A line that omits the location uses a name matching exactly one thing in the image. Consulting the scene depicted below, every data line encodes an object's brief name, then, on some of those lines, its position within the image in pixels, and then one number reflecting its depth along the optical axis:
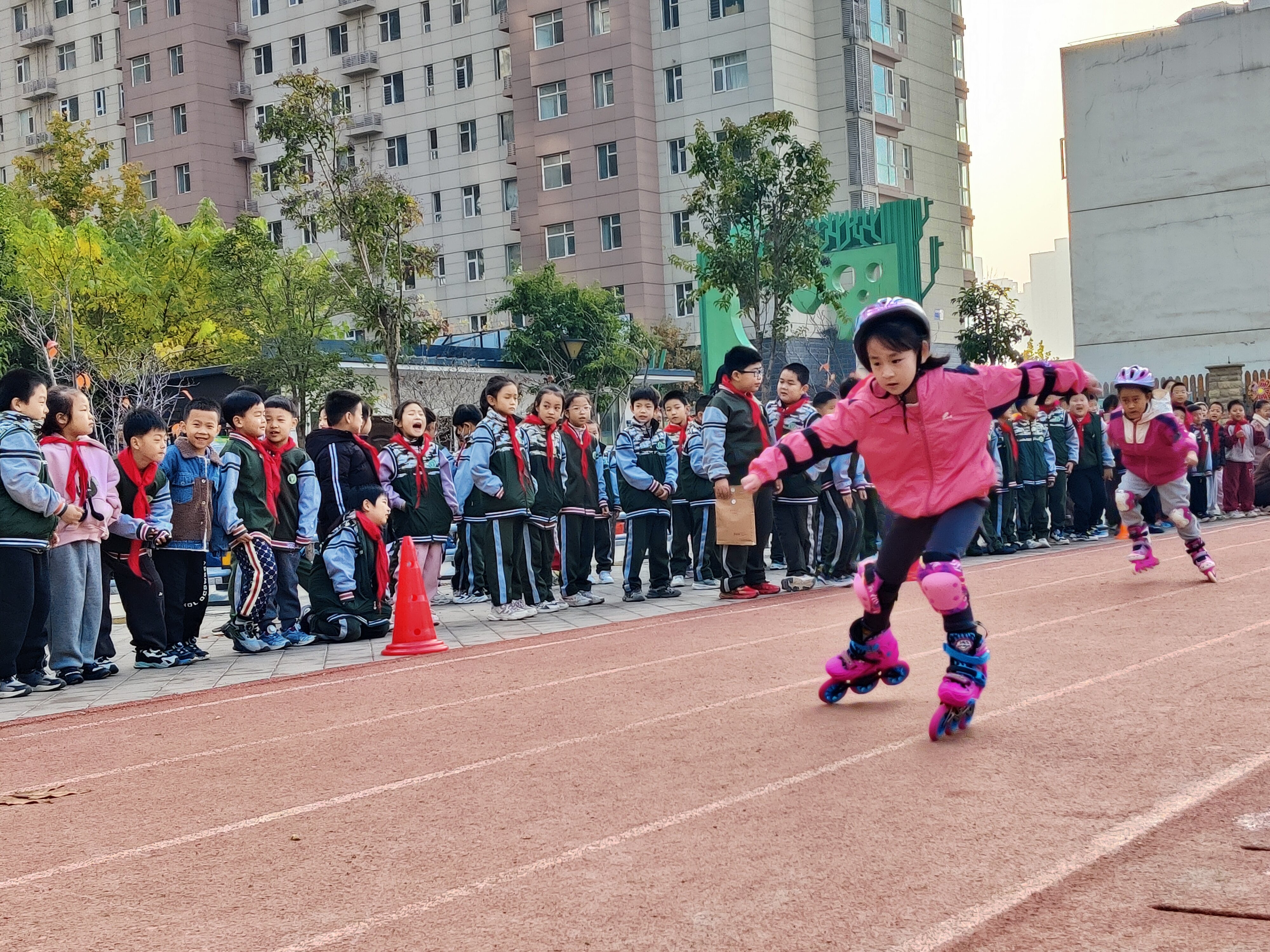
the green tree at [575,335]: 44.25
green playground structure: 47.78
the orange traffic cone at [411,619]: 10.87
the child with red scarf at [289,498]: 11.71
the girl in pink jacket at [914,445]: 6.45
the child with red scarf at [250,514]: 11.38
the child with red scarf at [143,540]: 10.70
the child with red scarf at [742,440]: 13.69
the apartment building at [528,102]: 56.97
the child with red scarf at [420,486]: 13.27
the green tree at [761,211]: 28.81
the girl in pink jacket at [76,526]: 9.99
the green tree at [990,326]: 51.19
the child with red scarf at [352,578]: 12.16
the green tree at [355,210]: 28.58
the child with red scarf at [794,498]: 14.27
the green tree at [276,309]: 36.00
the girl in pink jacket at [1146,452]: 12.57
